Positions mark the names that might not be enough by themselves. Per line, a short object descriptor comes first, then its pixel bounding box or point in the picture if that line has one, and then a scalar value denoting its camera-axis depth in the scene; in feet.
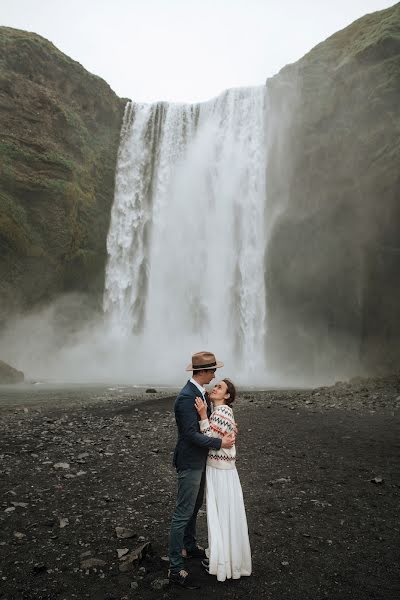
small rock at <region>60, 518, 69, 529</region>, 17.44
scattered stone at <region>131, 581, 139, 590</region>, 13.30
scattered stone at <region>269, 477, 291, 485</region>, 23.80
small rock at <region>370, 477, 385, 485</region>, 23.33
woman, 13.50
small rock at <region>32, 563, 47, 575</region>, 13.88
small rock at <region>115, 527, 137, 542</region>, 16.75
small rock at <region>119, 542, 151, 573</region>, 14.37
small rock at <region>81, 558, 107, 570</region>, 14.37
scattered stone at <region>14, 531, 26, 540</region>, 16.19
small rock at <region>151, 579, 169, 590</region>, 13.37
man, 13.65
